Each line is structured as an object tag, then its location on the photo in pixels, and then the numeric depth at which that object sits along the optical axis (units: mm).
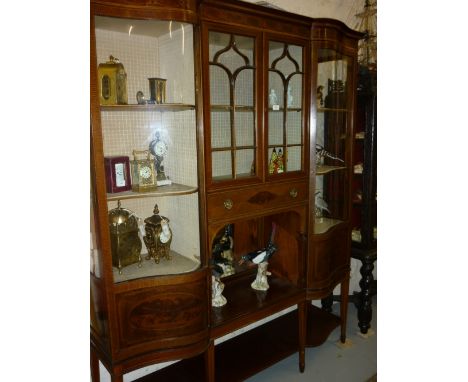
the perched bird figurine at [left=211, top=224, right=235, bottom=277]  2107
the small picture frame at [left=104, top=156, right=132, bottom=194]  1440
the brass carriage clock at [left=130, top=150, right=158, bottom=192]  1545
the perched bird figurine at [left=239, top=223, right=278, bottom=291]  2146
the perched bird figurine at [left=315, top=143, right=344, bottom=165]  2207
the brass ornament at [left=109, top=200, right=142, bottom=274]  1516
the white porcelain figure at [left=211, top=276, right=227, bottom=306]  1955
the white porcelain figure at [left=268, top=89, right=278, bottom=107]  1851
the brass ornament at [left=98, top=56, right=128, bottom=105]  1383
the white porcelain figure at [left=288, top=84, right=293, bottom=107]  1911
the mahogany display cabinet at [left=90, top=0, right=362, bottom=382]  1443
